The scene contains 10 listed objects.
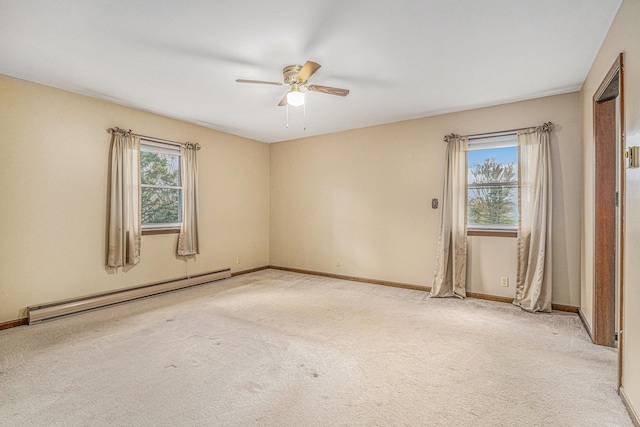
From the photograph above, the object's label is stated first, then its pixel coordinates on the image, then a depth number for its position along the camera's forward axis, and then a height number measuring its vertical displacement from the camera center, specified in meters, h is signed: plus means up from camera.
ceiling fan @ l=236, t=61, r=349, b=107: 2.85 +1.22
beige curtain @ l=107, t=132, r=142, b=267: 3.80 +0.12
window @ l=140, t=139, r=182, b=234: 4.31 +0.36
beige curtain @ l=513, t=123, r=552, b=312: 3.55 -0.11
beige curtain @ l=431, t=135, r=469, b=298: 4.10 -0.20
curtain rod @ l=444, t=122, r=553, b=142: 3.58 +1.03
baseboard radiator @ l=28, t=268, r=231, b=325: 3.25 -1.08
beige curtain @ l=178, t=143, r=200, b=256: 4.64 +0.16
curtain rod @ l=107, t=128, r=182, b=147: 3.84 +1.04
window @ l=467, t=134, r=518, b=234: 3.96 +0.38
